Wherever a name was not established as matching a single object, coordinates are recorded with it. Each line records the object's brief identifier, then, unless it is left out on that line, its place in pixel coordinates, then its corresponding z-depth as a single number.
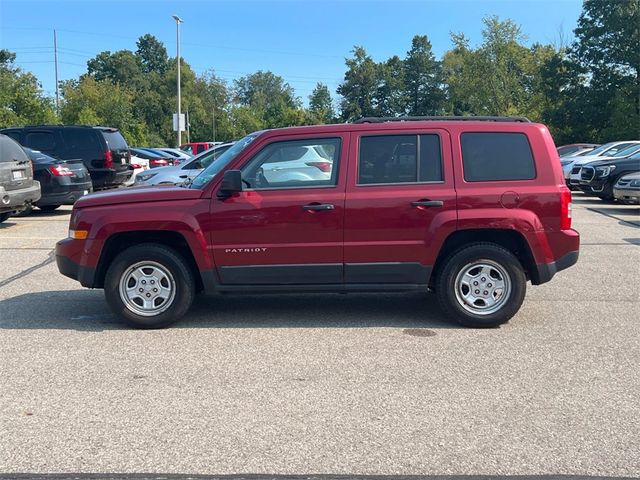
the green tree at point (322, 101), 61.03
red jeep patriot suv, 6.02
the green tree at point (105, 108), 44.31
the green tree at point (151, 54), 117.12
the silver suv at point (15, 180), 11.70
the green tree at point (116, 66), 90.69
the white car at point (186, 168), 14.29
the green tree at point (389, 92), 58.53
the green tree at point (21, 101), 31.16
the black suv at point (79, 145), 16.77
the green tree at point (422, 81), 66.89
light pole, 41.03
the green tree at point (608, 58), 43.69
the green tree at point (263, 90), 101.47
